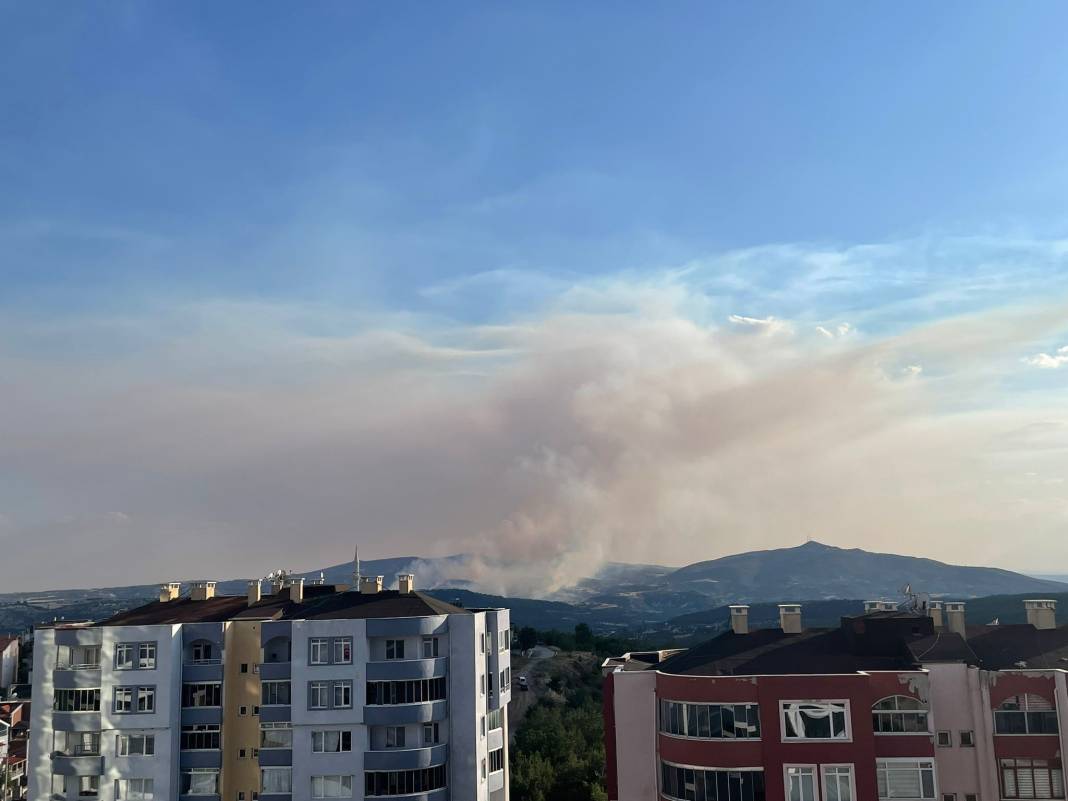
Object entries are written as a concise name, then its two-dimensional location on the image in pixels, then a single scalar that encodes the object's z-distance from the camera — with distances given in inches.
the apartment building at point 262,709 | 2271.2
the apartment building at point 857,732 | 1669.5
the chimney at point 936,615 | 2180.1
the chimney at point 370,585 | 2652.6
